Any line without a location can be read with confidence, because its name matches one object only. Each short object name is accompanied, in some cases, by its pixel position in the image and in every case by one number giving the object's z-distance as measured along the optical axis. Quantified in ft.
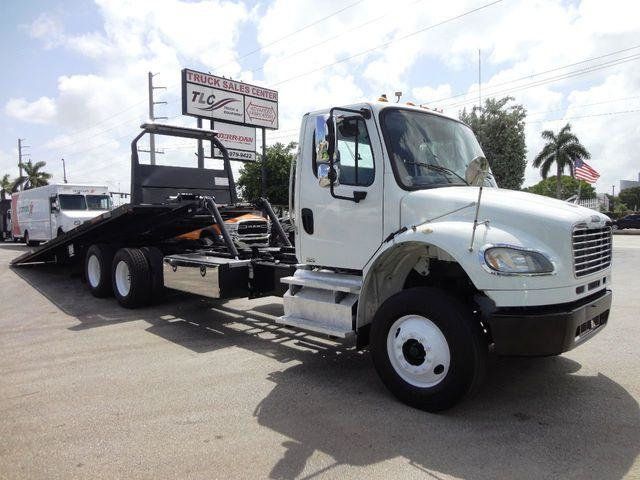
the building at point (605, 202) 206.51
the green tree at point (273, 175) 99.19
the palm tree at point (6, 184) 216.54
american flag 84.99
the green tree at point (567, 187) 237.31
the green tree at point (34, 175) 202.89
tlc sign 71.05
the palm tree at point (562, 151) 151.23
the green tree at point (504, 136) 88.63
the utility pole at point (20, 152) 216.78
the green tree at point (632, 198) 318.45
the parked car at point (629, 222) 116.88
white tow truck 11.37
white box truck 66.28
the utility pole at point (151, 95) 114.83
